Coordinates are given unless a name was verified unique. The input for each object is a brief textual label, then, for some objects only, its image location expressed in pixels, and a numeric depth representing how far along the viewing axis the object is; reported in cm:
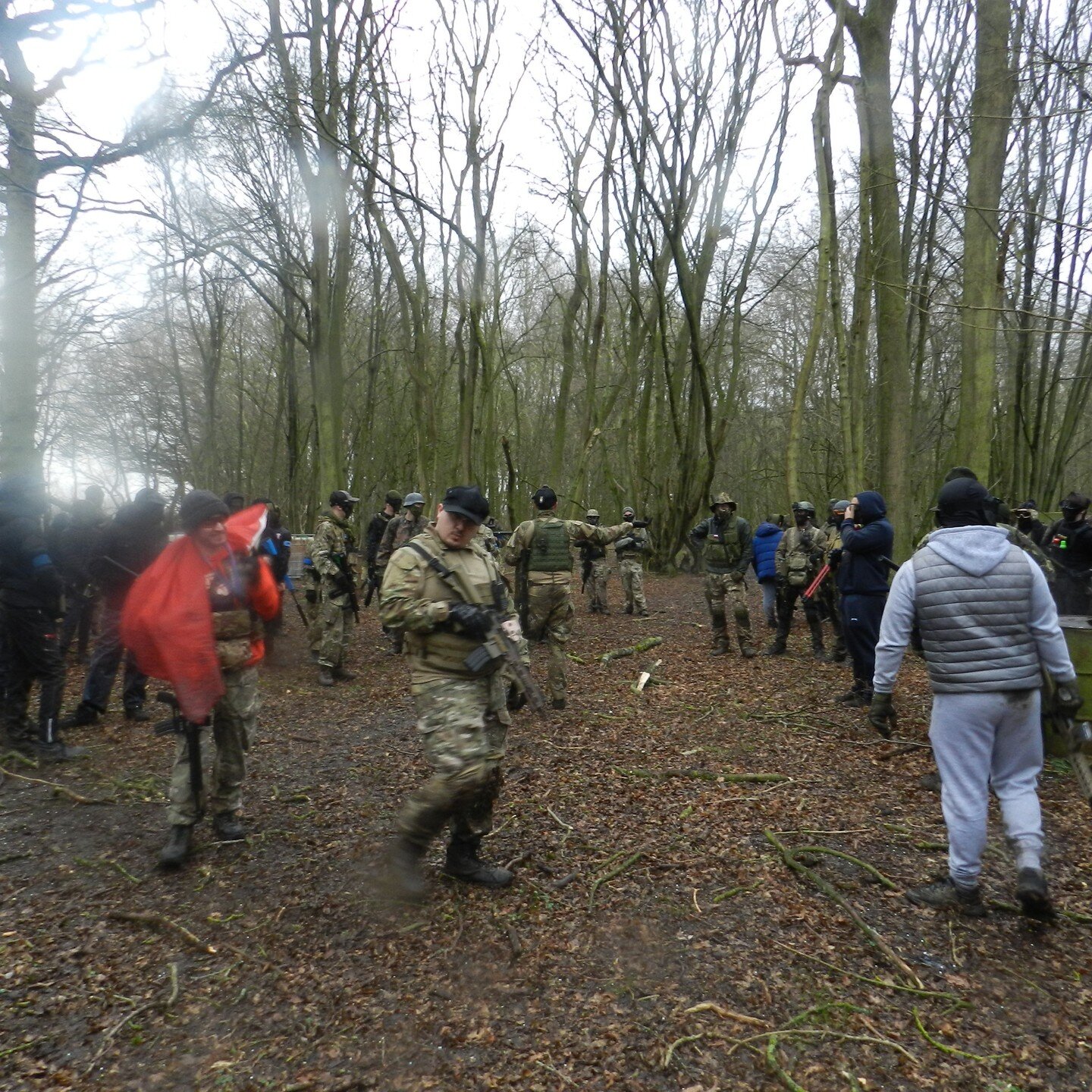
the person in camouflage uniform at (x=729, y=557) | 1031
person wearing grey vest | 366
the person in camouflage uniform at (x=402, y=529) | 1062
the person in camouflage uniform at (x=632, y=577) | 1412
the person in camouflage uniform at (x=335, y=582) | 897
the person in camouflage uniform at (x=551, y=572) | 809
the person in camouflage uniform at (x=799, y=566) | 986
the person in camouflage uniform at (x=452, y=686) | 383
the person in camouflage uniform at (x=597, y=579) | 1485
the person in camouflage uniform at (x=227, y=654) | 432
